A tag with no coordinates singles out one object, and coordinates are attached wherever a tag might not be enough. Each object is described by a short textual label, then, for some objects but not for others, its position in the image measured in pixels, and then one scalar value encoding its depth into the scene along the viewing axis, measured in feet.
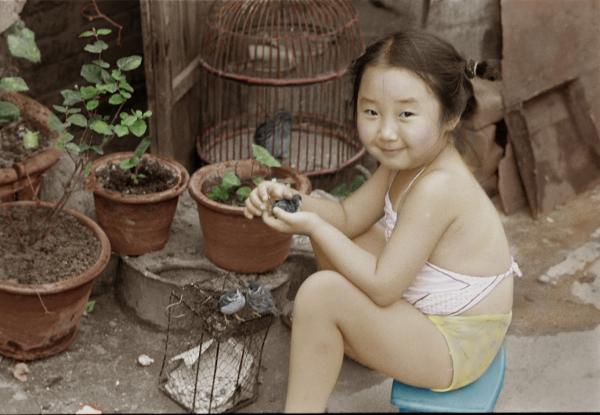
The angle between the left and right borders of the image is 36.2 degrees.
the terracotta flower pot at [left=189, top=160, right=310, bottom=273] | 11.73
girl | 8.91
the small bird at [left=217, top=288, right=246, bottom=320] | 10.22
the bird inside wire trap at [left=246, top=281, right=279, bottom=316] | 10.54
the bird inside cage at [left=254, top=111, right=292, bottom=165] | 14.47
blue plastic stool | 9.03
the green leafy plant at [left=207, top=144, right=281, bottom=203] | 11.22
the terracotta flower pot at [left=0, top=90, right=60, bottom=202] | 11.24
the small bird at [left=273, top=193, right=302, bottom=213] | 9.46
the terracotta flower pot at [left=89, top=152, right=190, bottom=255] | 11.83
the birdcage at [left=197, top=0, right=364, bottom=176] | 14.57
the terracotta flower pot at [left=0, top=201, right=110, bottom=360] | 10.34
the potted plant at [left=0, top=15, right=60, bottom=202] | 10.47
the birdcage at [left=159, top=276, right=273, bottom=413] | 10.41
